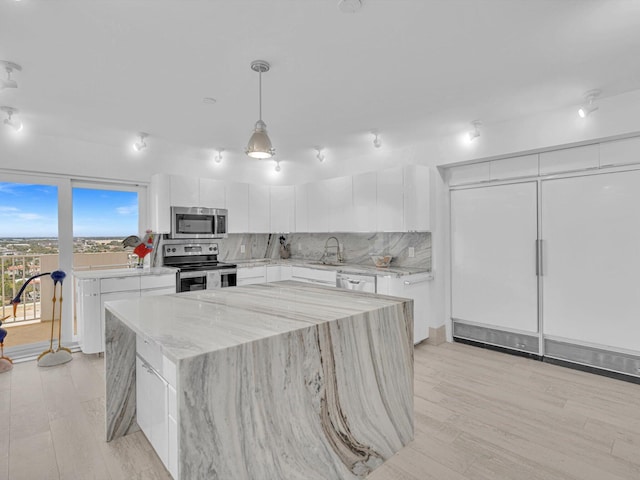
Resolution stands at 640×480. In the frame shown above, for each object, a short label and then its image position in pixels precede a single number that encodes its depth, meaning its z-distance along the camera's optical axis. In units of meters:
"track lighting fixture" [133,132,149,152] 4.01
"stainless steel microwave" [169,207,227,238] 4.57
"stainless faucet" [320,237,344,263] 5.27
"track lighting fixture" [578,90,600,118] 2.87
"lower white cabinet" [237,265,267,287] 4.89
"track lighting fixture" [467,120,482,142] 3.62
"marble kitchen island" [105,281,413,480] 1.34
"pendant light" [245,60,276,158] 2.29
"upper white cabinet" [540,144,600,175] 3.24
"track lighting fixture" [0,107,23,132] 3.19
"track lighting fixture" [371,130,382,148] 4.02
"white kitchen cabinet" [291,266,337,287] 4.48
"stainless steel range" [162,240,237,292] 4.40
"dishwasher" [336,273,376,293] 4.01
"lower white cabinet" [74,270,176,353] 3.66
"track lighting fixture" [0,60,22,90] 2.31
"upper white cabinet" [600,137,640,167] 3.02
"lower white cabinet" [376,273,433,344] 3.83
